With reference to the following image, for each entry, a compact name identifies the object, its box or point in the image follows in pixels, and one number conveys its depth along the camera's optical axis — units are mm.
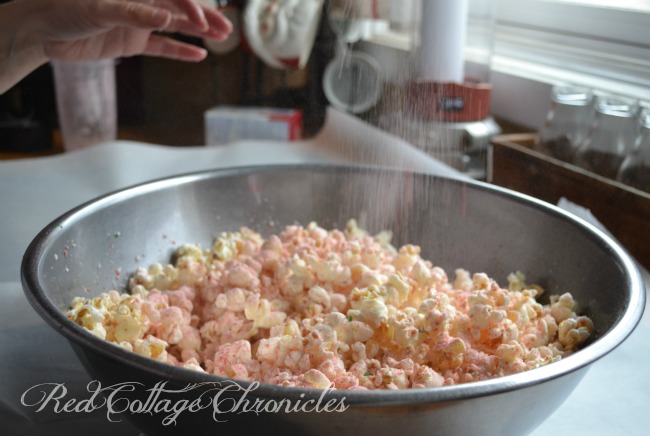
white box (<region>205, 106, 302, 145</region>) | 1491
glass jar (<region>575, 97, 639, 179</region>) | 1030
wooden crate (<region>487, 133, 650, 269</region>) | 921
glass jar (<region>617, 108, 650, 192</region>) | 956
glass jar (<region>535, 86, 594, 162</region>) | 1101
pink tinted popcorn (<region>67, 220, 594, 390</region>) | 598
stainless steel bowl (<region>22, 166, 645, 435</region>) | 450
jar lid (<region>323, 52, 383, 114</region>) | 1446
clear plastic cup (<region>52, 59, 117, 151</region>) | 1487
